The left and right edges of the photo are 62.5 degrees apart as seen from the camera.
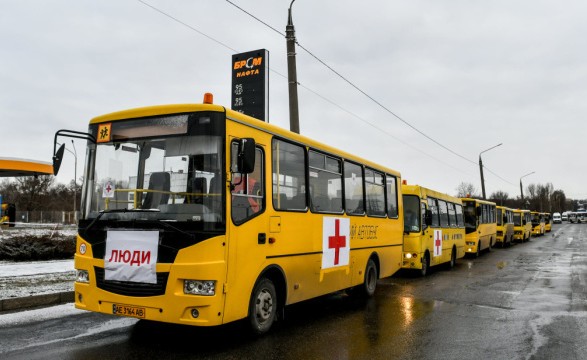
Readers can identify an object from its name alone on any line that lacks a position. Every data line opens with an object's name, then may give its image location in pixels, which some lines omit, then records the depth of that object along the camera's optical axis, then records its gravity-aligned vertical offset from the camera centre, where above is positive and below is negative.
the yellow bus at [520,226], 38.09 +0.99
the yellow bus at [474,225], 23.25 +0.69
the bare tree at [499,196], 119.56 +12.02
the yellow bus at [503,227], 32.07 +0.77
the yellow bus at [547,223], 60.02 +1.91
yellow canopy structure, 28.56 +4.66
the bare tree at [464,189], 112.94 +12.15
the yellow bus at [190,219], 5.70 +0.29
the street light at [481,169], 38.66 +5.70
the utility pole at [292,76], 13.34 +4.64
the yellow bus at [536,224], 50.41 +1.50
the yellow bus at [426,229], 14.51 +0.34
